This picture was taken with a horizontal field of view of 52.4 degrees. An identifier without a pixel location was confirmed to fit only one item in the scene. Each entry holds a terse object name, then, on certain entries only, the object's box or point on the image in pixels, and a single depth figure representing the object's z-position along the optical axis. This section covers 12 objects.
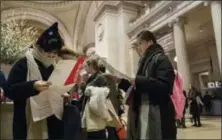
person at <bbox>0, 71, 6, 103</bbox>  2.28
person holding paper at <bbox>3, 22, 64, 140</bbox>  1.38
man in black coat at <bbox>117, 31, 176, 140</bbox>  1.86
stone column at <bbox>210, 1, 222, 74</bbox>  7.99
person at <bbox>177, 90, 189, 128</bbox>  6.63
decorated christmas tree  4.00
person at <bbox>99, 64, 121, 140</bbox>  3.00
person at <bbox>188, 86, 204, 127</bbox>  7.28
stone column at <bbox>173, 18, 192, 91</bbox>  9.98
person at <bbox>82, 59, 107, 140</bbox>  2.62
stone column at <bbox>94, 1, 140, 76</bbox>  14.80
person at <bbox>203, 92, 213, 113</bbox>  10.95
